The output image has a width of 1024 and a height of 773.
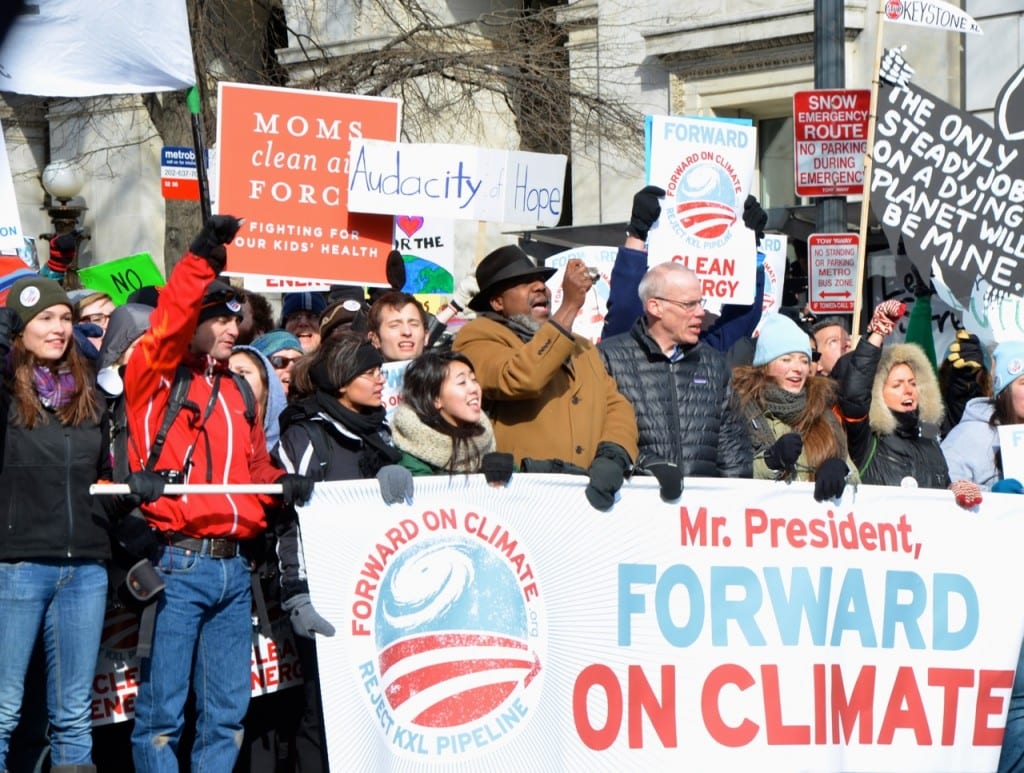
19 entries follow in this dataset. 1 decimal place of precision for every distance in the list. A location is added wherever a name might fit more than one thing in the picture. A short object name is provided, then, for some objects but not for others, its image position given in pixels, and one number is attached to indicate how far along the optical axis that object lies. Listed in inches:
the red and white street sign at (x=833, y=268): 728.6
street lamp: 1326.7
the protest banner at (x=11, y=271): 512.2
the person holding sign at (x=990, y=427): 523.4
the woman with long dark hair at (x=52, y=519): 418.7
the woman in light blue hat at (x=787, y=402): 471.9
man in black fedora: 429.2
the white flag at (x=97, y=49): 539.7
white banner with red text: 418.9
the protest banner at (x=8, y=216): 537.1
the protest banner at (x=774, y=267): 729.1
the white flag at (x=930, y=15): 728.0
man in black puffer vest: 456.4
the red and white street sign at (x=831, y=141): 733.1
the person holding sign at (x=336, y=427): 447.6
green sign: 779.5
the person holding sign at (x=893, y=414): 507.4
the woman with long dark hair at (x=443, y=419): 426.4
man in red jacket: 419.8
